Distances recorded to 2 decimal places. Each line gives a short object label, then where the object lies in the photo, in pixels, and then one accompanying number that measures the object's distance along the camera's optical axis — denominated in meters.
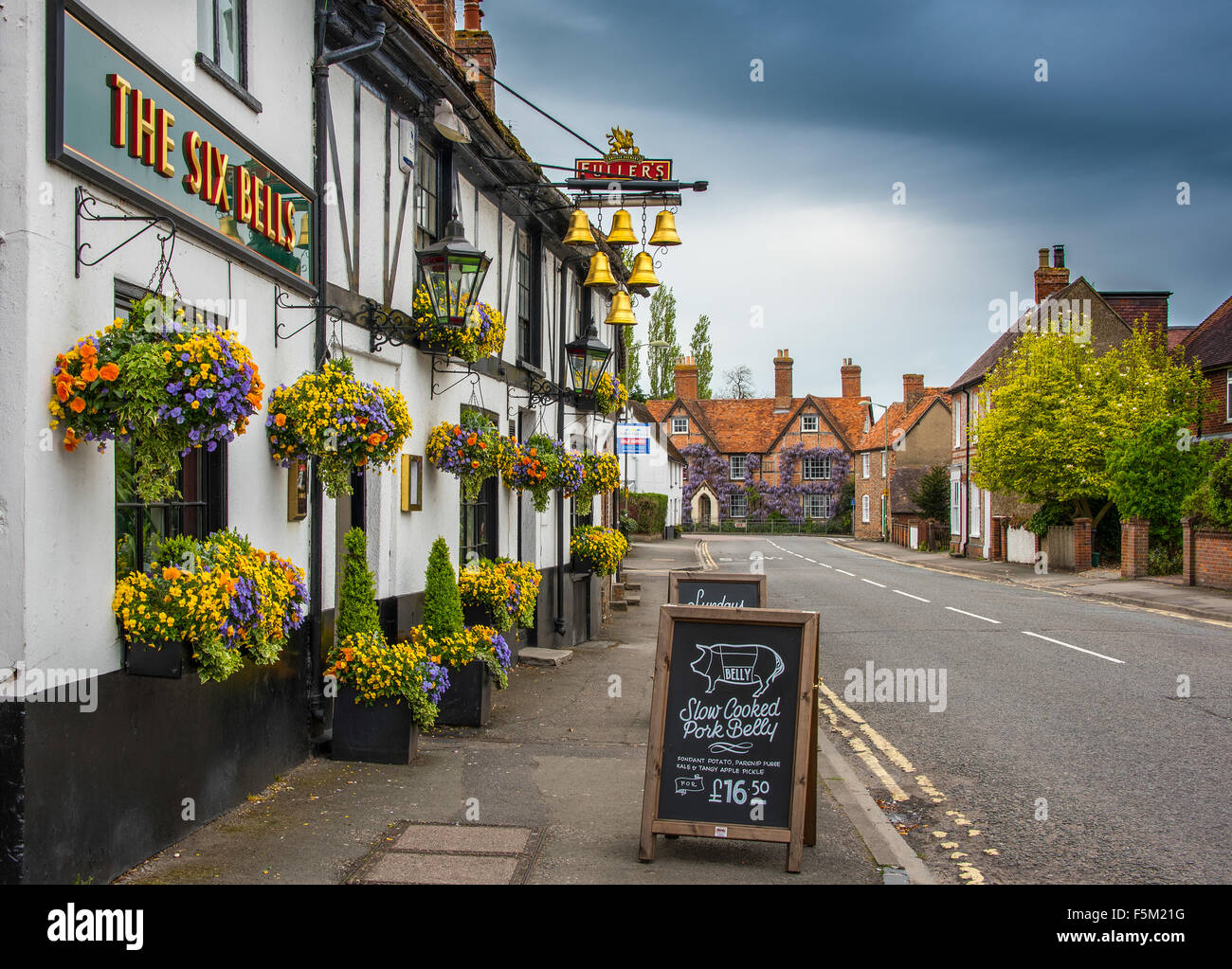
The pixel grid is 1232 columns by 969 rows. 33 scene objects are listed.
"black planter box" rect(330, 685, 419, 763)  7.54
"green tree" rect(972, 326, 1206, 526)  29.70
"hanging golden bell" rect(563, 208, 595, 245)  11.43
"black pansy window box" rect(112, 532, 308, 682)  4.97
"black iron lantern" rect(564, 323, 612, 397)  14.38
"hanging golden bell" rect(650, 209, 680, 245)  11.37
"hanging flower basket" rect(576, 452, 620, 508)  13.09
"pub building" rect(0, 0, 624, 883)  4.41
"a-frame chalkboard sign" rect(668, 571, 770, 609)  9.79
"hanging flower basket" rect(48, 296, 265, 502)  4.48
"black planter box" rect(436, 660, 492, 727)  8.86
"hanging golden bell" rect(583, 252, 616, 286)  11.95
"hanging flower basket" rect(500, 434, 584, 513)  11.27
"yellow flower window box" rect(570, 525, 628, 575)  15.74
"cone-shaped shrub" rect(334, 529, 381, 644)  7.66
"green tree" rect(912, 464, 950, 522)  49.66
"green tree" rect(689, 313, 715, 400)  78.31
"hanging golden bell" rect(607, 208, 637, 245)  11.27
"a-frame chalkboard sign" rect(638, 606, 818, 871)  5.56
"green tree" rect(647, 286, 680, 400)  74.62
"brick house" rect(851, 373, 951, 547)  55.41
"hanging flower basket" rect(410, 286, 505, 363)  9.29
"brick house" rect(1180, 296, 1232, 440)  30.09
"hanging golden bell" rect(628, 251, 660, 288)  11.96
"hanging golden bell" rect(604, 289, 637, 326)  13.68
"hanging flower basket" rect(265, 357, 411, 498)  6.67
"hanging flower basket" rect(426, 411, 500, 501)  9.74
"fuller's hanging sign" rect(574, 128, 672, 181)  11.40
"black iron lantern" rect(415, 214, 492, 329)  8.79
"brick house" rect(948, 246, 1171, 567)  37.31
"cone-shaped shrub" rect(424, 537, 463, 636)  8.84
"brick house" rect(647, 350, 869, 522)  73.38
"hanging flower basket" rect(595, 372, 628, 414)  15.53
